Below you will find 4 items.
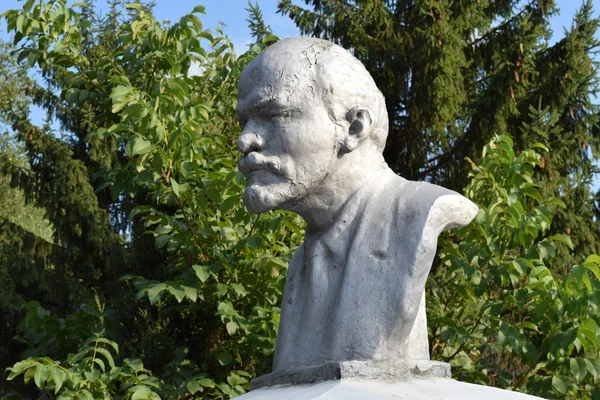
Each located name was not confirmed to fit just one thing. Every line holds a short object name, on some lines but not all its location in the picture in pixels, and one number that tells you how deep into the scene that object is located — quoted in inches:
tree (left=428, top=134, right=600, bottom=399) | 203.6
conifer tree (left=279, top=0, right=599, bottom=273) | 374.9
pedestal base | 119.6
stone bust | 124.3
